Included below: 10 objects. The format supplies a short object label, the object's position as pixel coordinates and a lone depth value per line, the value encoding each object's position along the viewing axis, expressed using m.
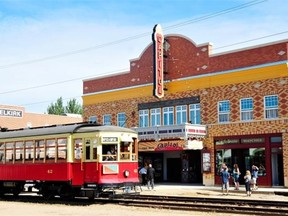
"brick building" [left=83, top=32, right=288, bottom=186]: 29.95
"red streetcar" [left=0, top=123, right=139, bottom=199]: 19.44
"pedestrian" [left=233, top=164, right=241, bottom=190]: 27.78
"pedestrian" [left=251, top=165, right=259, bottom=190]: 27.73
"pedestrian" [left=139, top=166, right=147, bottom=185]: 31.93
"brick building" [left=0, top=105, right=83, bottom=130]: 57.88
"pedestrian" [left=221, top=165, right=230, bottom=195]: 26.21
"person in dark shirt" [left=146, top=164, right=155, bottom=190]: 29.74
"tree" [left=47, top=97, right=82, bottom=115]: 93.19
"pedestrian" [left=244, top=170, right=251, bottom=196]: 24.38
